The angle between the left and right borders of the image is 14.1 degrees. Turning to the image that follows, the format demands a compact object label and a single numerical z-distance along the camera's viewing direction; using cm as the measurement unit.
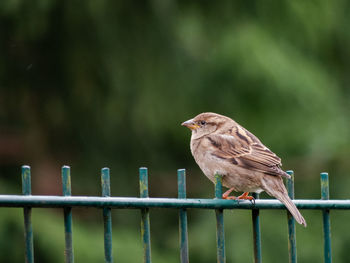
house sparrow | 904
